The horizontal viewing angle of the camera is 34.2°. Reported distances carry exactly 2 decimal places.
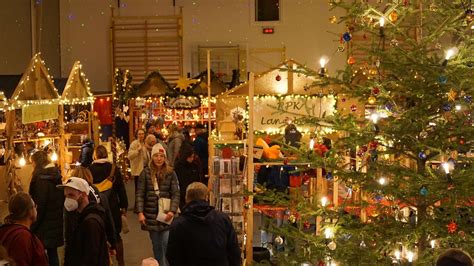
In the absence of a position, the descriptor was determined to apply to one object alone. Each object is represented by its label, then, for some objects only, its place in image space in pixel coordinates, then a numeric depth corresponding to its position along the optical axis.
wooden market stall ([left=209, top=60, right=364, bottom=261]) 6.93
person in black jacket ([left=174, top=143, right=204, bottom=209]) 9.39
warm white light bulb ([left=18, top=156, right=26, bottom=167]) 8.95
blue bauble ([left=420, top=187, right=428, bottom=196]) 4.46
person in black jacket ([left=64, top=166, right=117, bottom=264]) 5.03
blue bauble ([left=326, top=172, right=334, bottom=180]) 4.96
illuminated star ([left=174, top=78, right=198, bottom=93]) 15.12
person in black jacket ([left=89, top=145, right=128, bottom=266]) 7.25
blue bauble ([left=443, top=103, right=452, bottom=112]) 4.53
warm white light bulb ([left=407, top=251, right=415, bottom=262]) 4.91
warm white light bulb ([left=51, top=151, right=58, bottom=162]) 9.73
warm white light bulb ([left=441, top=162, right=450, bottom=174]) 4.46
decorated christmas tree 4.54
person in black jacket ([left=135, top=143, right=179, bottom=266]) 6.90
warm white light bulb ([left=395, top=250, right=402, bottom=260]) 5.07
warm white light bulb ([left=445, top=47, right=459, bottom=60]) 4.55
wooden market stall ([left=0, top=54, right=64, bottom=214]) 8.53
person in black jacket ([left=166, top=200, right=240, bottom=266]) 4.86
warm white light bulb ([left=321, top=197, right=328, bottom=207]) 5.31
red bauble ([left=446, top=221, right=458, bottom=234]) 4.45
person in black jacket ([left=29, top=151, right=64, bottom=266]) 6.80
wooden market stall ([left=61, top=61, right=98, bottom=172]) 10.44
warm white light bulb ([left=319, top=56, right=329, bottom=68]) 5.14
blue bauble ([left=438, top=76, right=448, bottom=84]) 4.40
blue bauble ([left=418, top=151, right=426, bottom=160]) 4.65
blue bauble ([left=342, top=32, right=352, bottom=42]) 4.69
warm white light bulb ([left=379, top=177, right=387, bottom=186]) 4.78
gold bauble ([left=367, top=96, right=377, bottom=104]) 4.68
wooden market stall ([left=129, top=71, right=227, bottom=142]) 15.18
